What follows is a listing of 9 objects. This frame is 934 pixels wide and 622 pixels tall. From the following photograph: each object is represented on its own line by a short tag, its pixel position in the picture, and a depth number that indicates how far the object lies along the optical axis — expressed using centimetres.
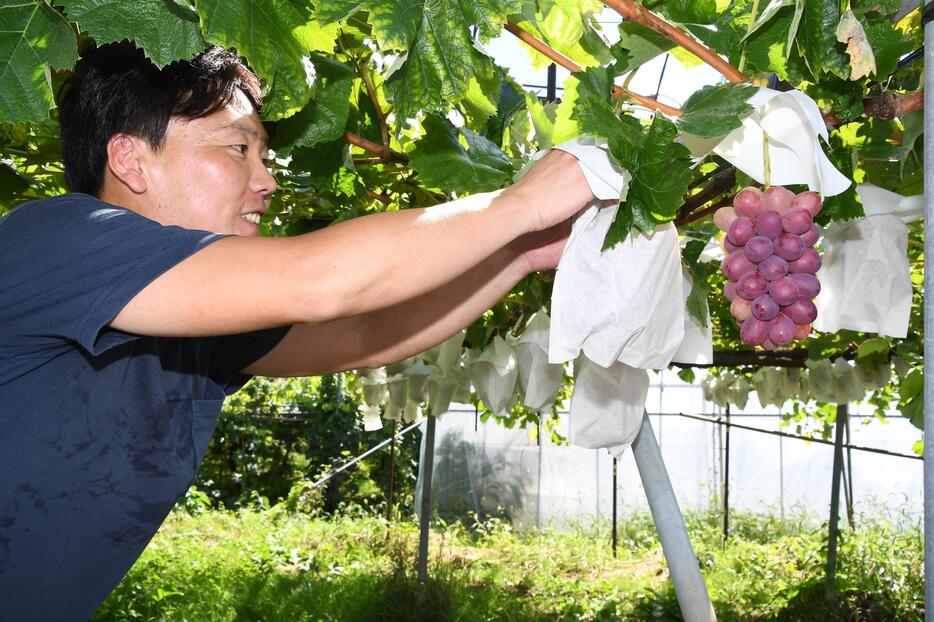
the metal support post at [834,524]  631
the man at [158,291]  100
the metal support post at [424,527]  662
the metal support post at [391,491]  846
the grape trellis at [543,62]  96
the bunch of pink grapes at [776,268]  99
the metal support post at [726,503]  918
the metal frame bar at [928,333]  78
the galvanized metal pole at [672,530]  213
